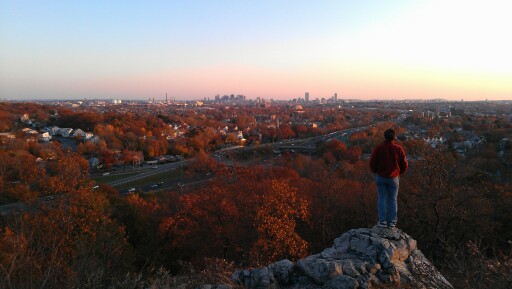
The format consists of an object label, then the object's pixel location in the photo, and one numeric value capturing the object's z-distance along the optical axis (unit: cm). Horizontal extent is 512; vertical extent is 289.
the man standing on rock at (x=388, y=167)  561
